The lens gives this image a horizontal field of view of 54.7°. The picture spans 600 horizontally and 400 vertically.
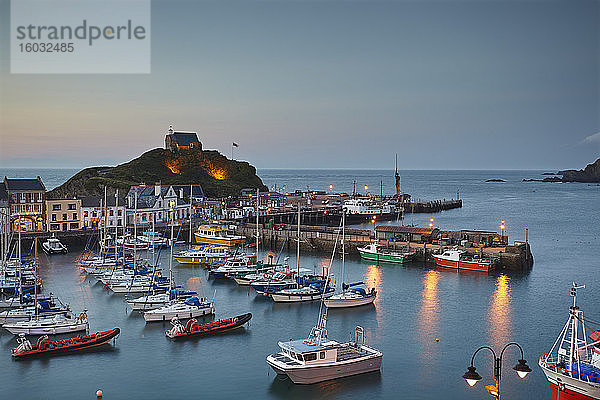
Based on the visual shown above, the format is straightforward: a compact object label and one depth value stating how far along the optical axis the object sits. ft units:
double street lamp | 41.04
